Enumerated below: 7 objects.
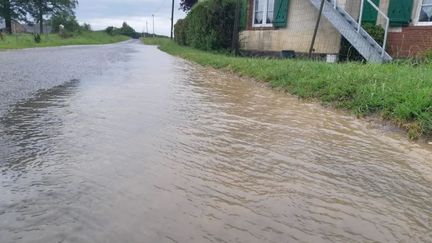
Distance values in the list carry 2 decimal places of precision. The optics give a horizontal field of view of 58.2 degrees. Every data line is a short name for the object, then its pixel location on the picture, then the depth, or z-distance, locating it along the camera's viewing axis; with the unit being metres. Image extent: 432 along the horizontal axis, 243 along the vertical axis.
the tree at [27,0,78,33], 52.06
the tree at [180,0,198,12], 34.25
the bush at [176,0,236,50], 17.53
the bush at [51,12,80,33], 54.53
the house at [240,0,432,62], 10.66
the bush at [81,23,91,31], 63.54
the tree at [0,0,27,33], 47.66
